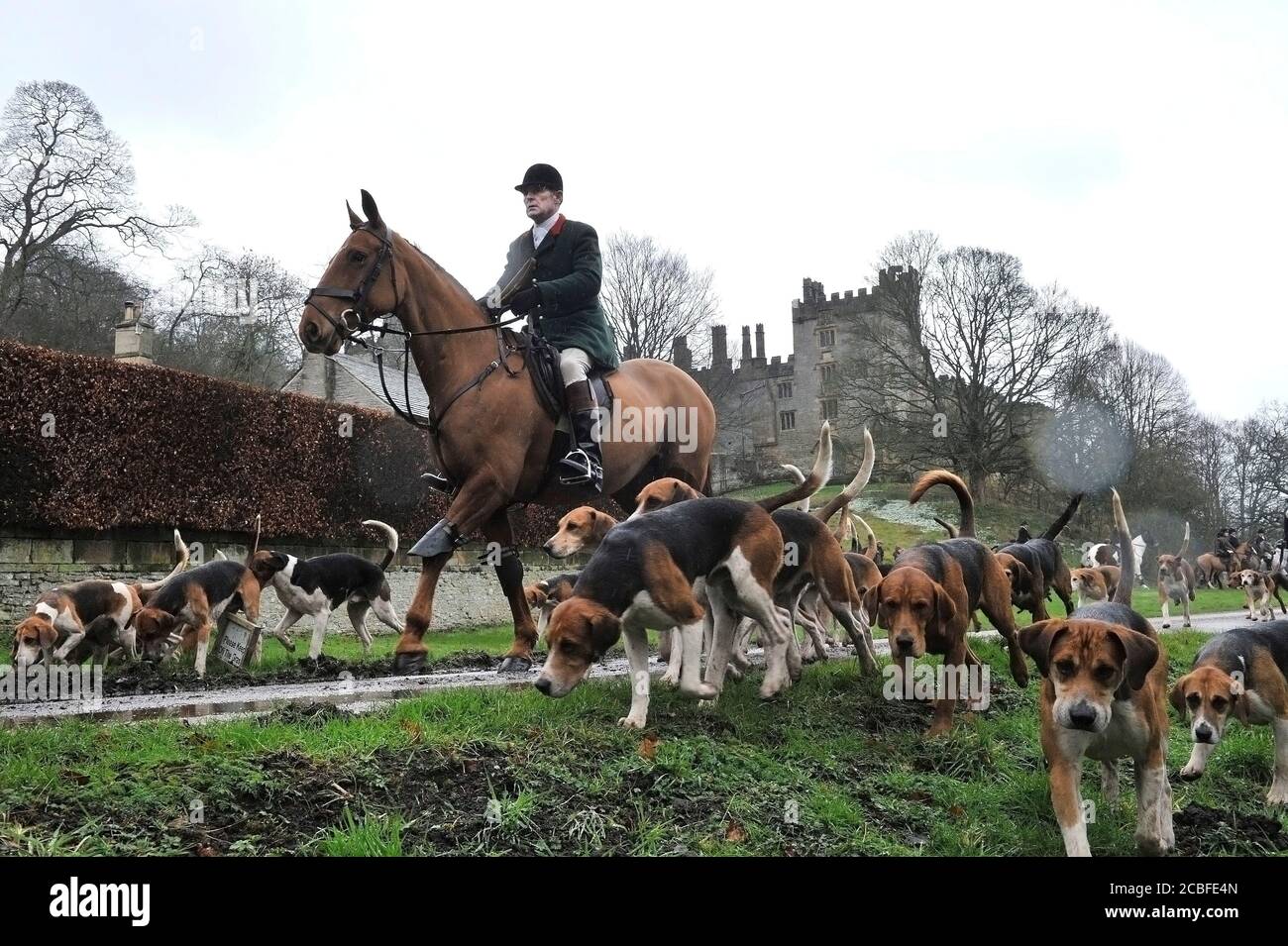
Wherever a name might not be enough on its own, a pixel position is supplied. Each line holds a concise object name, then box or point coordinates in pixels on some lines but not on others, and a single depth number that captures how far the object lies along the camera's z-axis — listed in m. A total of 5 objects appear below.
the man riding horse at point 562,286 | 9.42
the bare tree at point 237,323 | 44.12
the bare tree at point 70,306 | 33.78
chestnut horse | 8.33
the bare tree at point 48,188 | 32.44
